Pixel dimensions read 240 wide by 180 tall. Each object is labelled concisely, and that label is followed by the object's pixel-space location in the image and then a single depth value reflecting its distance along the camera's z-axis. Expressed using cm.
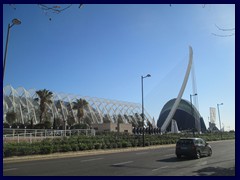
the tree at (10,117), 7369
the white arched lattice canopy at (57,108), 9581
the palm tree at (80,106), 8506
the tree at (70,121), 9981
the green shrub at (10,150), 2341
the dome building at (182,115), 14325
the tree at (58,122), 8854
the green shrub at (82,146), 3119
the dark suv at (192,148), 2202
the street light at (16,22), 2047
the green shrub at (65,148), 2864
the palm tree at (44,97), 6956
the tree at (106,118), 13090
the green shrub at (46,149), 2664
